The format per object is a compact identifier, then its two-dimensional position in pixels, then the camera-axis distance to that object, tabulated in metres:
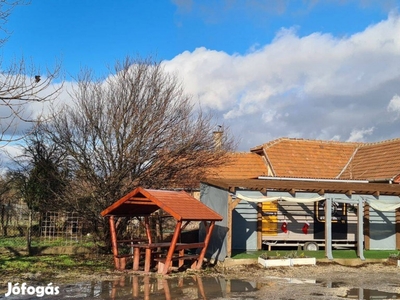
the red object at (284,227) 20.56
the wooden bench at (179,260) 13.99
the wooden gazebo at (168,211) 13.76
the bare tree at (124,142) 17.08
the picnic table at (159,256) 14.10
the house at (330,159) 24.58
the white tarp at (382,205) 18.41
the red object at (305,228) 20.94
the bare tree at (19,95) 6.01
